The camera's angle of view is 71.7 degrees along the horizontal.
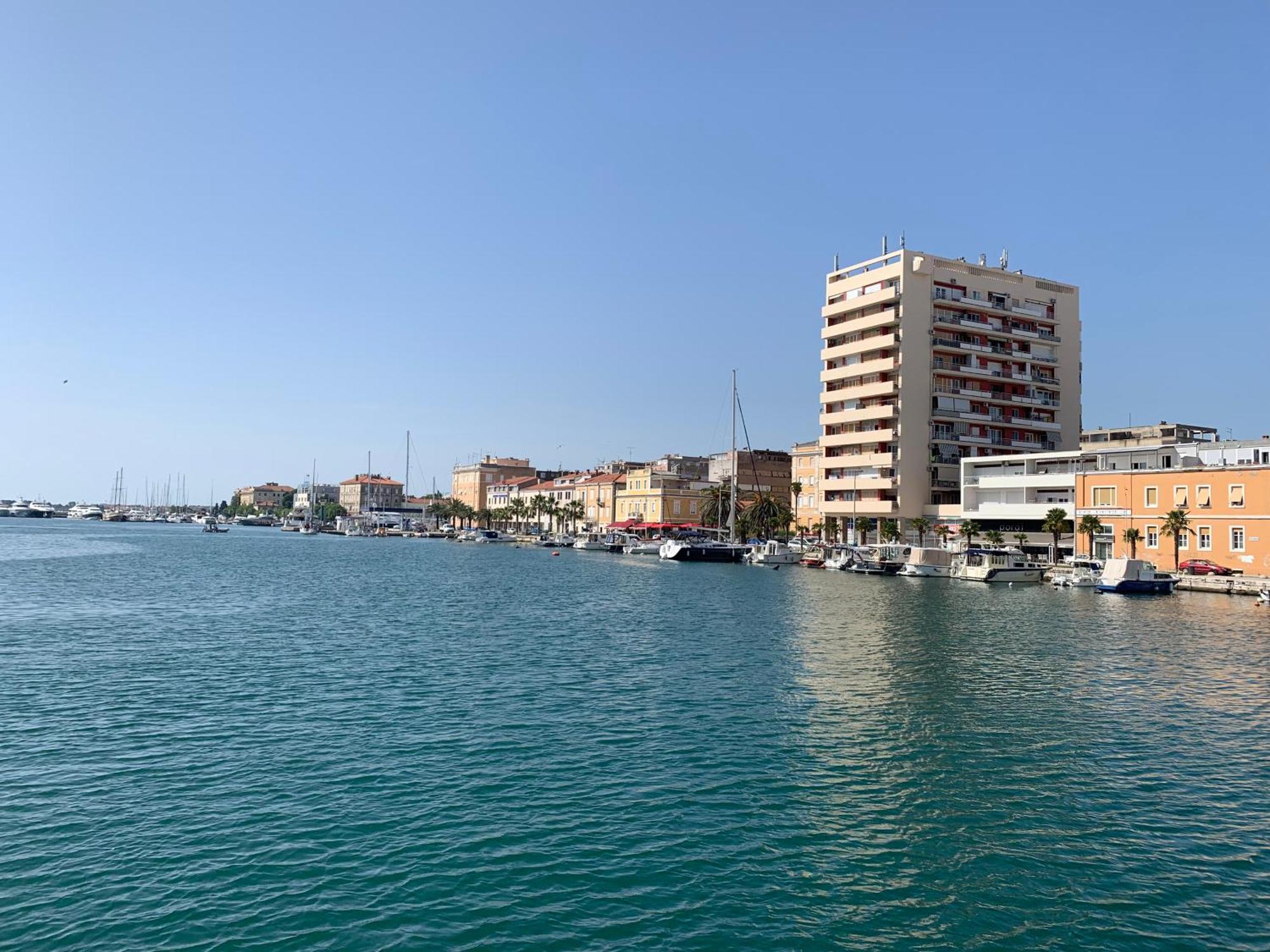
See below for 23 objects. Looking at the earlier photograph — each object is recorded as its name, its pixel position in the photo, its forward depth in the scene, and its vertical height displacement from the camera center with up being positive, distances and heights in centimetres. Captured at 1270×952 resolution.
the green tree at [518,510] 19112 -2
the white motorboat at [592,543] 14375 -556
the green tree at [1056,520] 8119 -93
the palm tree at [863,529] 10694 -226
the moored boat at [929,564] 8562 -529
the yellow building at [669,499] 15212 +192
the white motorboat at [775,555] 10356 -538
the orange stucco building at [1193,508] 6694 +19
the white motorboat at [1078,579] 7175 -568
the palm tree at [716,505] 14012 +86
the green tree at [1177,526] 7062 -120
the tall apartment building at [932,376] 10212 +1627
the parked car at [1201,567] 6844 -451
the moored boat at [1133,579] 6456 -511
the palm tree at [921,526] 9712 -178
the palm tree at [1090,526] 7819 -136
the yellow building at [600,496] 16625 +268
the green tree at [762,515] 12616 -70
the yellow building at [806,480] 12512 +444
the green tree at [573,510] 17012 -12
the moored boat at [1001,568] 7850 -524
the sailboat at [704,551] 11244 -527
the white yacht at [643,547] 13162 -565
